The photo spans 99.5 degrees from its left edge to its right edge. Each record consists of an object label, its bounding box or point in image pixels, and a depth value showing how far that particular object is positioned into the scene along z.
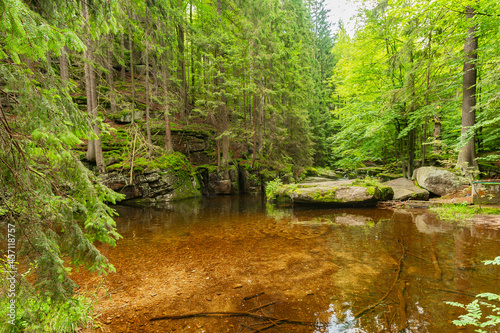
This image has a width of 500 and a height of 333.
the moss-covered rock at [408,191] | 10.12
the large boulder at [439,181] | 9.54
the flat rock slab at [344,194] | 10.17
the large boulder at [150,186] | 12.26
